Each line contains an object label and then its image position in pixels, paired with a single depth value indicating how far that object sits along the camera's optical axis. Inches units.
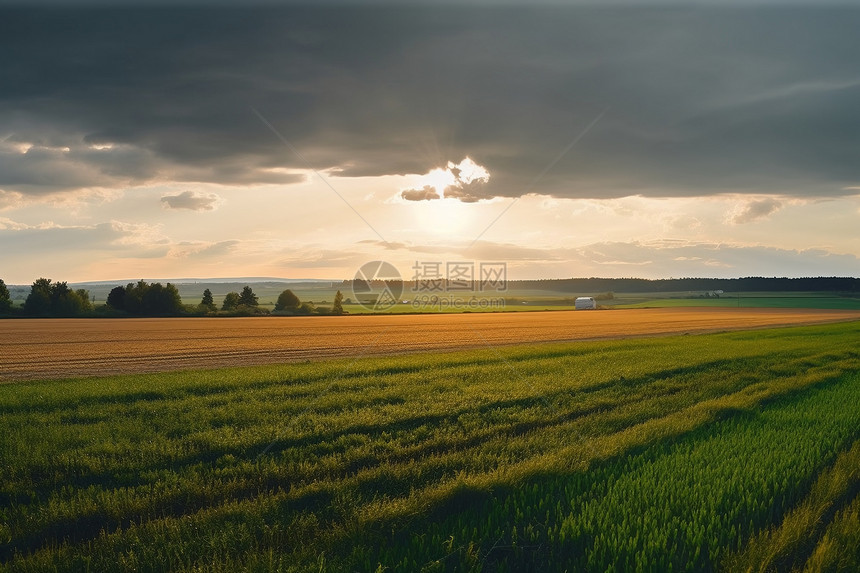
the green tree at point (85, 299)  3508.9
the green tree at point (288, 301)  4025.6
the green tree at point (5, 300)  3368.6
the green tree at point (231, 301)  3843.3
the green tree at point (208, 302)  3789.4
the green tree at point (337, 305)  4084.6
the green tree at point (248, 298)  3996.1
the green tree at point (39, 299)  3393.2
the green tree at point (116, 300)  3607.3
